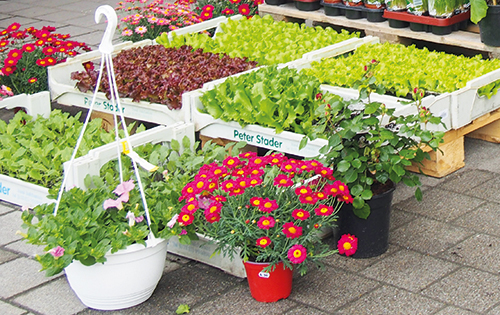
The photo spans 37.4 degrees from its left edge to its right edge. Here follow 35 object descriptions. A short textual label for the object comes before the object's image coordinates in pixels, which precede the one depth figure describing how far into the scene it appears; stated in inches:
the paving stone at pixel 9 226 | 155.5
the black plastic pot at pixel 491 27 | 187.9
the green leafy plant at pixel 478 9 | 183.3
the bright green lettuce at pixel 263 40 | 204.2
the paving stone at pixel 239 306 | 126.9
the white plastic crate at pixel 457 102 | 166.1
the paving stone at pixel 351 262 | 139.4
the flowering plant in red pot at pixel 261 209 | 118.8
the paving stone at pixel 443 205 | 158.9
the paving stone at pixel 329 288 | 128.6
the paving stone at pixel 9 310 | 128.9
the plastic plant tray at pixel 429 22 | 202.7
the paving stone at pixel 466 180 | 170.9
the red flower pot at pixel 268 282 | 124.8
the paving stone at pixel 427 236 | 146.0
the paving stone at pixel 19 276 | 136.5
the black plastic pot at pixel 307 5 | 241.4
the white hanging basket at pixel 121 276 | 122.5
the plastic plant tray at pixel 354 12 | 221.8
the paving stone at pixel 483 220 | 151.8
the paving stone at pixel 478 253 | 138.5
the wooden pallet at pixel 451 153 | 175.0
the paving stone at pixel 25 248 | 148.5
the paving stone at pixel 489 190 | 165.5
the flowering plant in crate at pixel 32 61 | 209.0
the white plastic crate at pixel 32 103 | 186.9
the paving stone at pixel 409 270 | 133.5
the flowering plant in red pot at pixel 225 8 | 254.1
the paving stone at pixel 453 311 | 123.9
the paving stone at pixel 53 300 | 129.5
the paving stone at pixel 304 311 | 125.6
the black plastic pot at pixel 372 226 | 136.9
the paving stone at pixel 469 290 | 126.3
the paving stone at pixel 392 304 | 125.1
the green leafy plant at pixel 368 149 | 131.0
